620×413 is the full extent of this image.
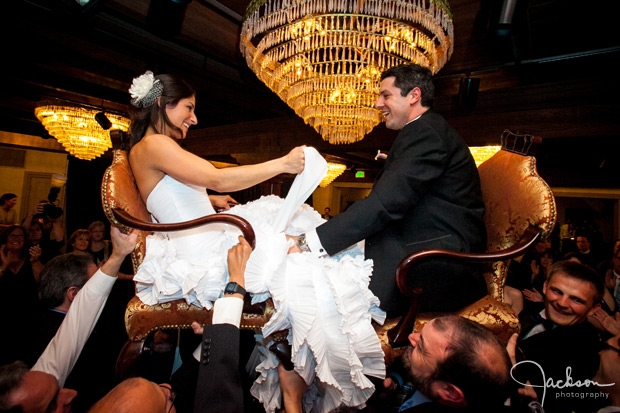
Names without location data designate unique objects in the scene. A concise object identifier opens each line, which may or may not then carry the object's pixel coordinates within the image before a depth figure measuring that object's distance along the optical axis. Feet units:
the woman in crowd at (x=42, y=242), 13.58
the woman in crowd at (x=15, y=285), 6.43
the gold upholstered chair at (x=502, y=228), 4.44
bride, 4.13
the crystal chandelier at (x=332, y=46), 6.39
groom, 4.63
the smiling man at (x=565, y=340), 4.84
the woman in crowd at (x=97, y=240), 13.82
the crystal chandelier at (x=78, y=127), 16.34
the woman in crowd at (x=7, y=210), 20.65
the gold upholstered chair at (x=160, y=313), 4.83
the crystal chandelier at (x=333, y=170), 26.51
